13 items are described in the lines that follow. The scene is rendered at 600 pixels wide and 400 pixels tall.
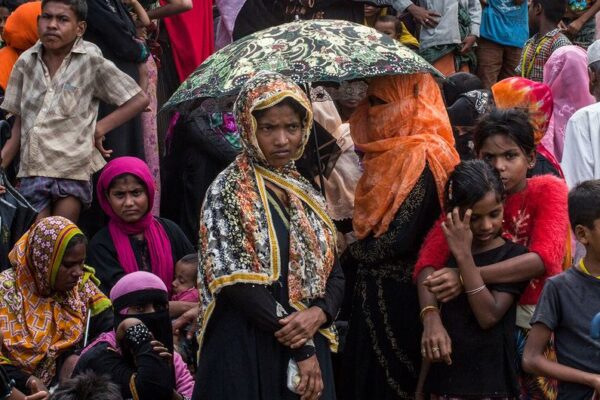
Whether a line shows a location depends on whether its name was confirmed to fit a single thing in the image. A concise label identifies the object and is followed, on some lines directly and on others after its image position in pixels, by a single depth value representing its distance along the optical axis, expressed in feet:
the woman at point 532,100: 43.86
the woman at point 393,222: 40.86
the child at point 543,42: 62.69
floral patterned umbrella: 40.65
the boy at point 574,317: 34.42
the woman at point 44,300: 43.80
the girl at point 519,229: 38.09
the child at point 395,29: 68.69
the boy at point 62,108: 51.42
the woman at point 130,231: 49.47
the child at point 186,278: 48.96
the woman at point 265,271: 35.42
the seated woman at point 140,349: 39.70
